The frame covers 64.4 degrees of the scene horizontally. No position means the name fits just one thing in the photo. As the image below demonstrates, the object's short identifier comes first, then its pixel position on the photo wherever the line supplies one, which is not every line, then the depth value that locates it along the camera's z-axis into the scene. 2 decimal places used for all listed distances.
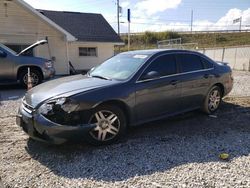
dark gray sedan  3.01
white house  10.95
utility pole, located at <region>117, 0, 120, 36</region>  27.41
